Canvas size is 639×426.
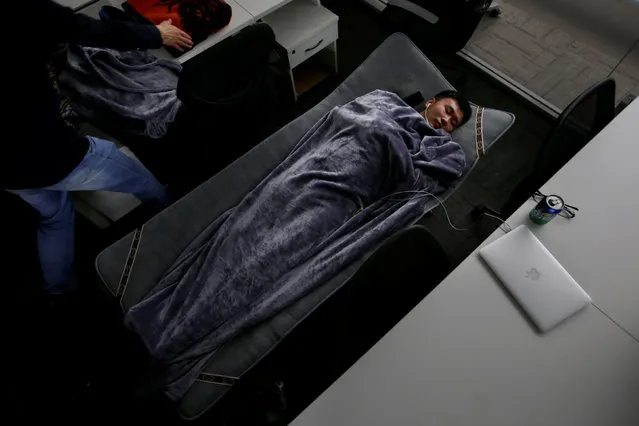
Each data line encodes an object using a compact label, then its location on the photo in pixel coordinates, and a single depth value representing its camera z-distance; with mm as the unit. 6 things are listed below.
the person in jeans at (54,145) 1195
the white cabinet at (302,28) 2102
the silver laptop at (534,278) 1164
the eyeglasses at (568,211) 1303
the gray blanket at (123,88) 1602
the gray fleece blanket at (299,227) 1400
